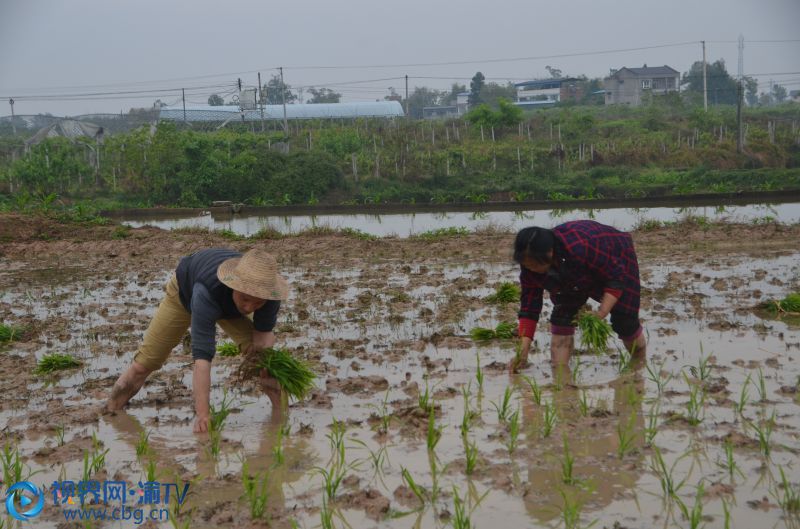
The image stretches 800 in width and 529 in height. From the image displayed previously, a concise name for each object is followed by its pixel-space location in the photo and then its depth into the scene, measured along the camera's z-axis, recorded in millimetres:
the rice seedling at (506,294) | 8297
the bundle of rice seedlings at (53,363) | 6270
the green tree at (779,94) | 79406
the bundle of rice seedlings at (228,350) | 6602
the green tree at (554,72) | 79000
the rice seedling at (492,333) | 6820
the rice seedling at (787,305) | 7312
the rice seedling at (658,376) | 5227
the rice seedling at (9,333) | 7383
